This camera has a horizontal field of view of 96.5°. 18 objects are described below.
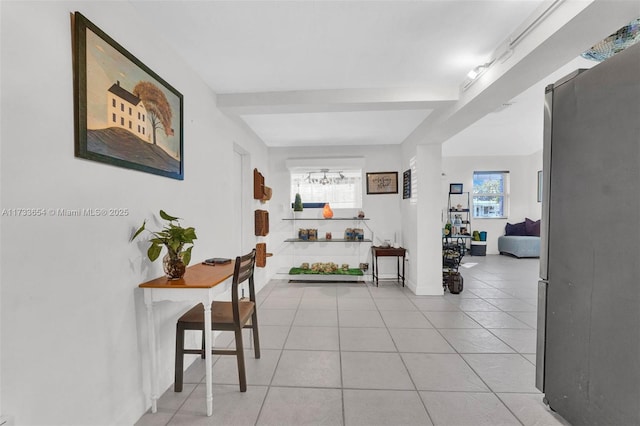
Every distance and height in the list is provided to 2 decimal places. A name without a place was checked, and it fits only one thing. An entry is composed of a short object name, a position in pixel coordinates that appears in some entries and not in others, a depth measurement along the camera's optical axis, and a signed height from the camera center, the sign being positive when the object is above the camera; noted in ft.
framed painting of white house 4.46 +1.83
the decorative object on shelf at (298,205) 17.26 +0.08
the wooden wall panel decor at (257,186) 14.08 +1.00
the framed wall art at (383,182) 17.30 +1.50
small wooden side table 15.74 -2.51
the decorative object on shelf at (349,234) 17.33 -1.67
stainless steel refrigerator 4.09 -0.65
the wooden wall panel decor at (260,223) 14.20 -0.84
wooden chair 6.39 -2.64
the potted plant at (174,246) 5.88 -0.84
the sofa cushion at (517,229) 25.16 -1.95
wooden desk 5.61 -1.79
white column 13.98 -0.69
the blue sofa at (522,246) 23.80 -3.24
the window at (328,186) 18.06 +1.30
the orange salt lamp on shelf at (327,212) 17.29 -0.34
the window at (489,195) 26.30 +1.12
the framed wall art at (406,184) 15.51 +1.27
